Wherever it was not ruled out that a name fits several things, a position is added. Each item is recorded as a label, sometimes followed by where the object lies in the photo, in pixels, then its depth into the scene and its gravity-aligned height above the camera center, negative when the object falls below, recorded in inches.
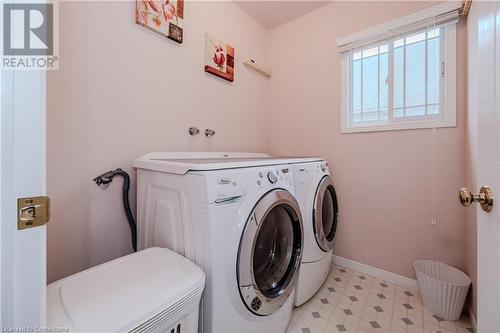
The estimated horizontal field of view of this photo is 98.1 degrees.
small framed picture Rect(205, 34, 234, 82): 70.1 +36.4
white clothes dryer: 56.4 -16.9
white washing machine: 34.1 -11.8
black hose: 47.9 -4.7
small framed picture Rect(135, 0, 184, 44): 53.3 +38.7
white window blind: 61.2 +26.6
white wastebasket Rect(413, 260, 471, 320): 52.2 -31.0
